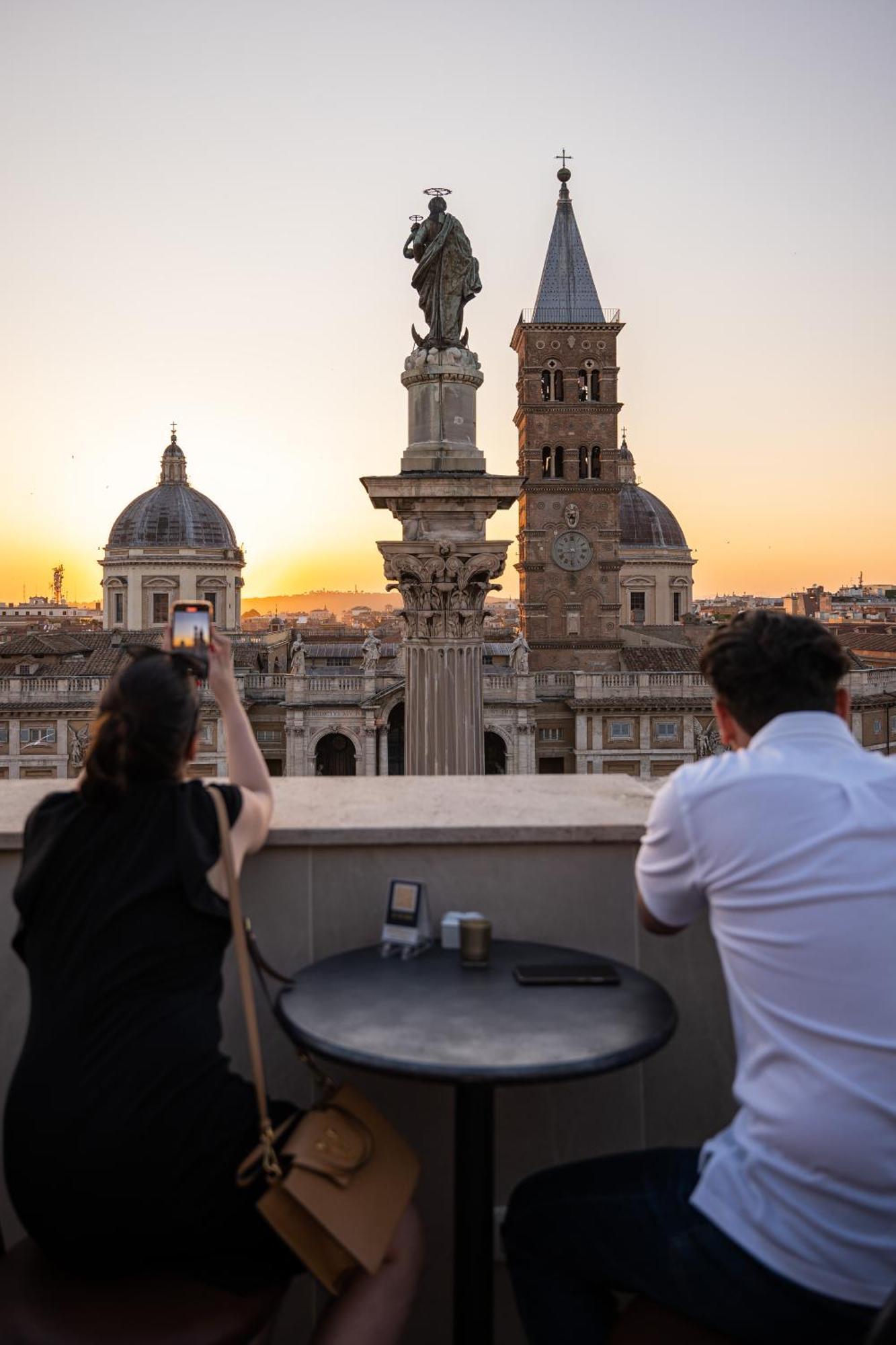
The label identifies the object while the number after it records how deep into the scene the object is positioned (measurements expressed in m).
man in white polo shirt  1.37
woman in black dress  1.51
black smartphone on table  1.88
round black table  1.57
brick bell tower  42.34
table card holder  2.06
